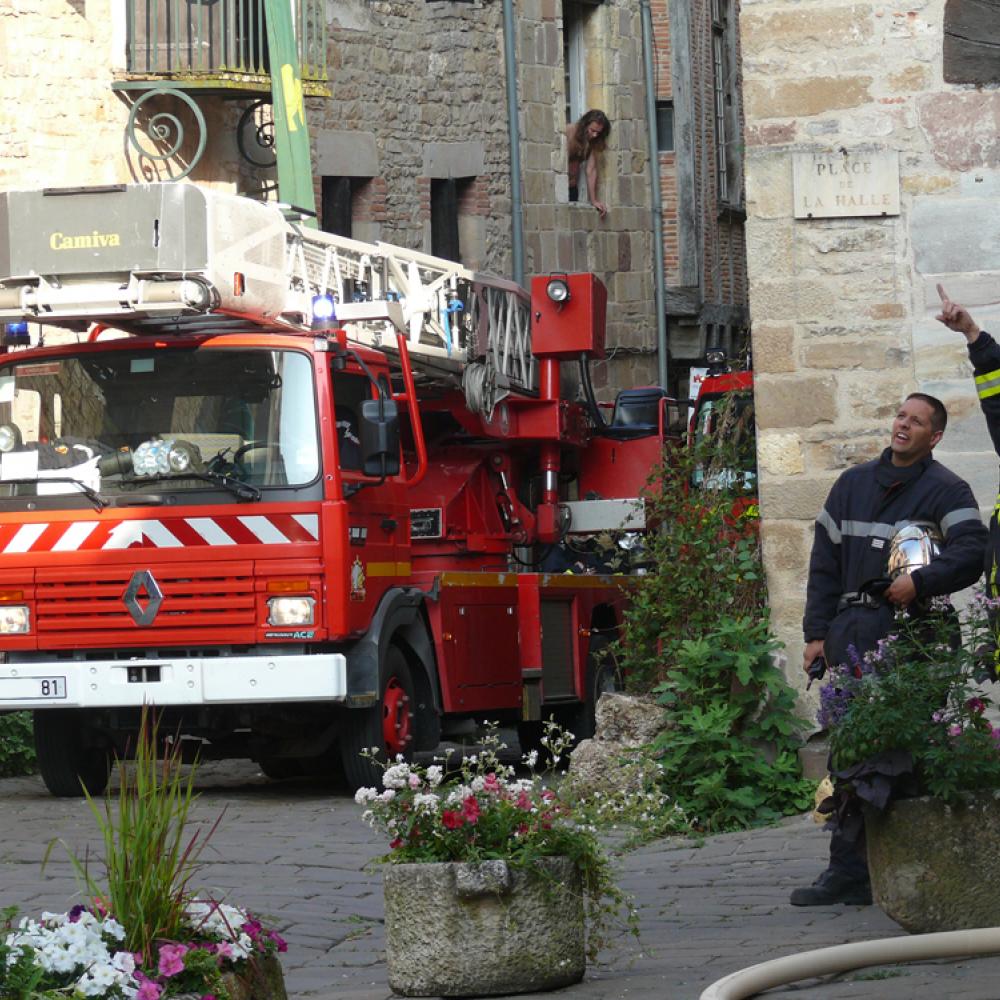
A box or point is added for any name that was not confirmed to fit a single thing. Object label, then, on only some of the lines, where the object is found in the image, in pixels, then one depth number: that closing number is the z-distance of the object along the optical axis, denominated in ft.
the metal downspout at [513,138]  145.98
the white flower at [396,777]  35.73
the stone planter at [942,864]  37.01
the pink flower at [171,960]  26.92
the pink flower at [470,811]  35.06
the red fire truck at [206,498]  64.65
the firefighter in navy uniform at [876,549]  42.57
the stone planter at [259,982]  28.29
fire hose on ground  33.46
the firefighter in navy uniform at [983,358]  40.45
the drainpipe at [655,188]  164.19
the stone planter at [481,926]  34.66
